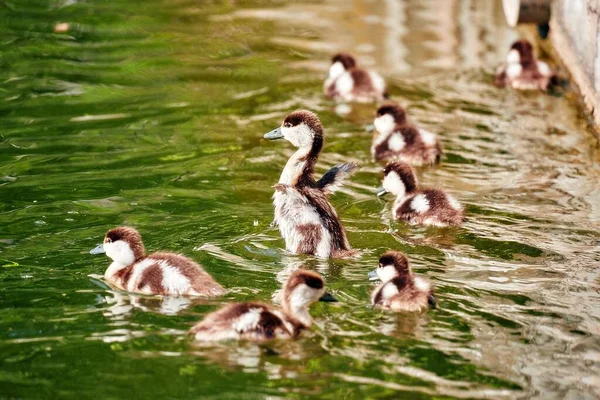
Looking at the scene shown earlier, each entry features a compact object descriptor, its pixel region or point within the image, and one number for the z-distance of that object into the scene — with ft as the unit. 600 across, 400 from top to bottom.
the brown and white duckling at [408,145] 61.62
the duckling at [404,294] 40.06
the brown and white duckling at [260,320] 36.94
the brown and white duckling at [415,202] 50.94
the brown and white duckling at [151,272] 41.22
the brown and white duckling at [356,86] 73.67
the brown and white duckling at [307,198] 46.57
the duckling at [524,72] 75.61
